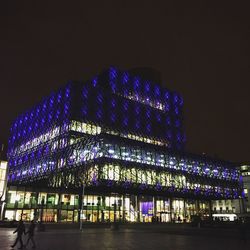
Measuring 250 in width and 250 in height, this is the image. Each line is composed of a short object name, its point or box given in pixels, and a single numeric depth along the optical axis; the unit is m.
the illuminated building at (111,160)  77.88
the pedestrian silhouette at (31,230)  22.13
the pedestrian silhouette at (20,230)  21.23
